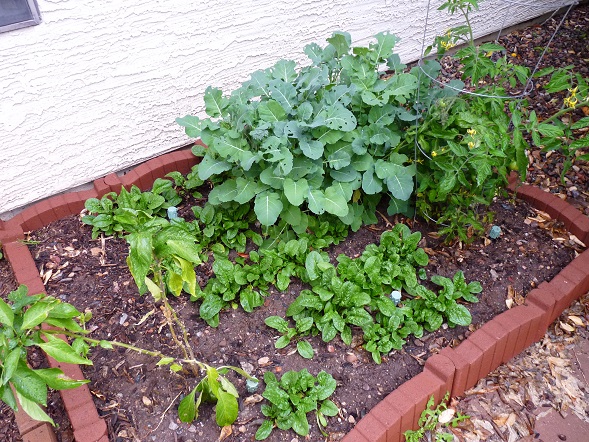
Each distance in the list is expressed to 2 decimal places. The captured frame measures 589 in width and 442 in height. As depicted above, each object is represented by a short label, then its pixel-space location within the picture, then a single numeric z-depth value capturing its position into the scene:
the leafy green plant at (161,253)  1.71
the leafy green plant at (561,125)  2.53
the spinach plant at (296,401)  2.29
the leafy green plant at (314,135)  2.78
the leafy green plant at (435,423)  2.39
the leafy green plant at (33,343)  1.67
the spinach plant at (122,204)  3.17
